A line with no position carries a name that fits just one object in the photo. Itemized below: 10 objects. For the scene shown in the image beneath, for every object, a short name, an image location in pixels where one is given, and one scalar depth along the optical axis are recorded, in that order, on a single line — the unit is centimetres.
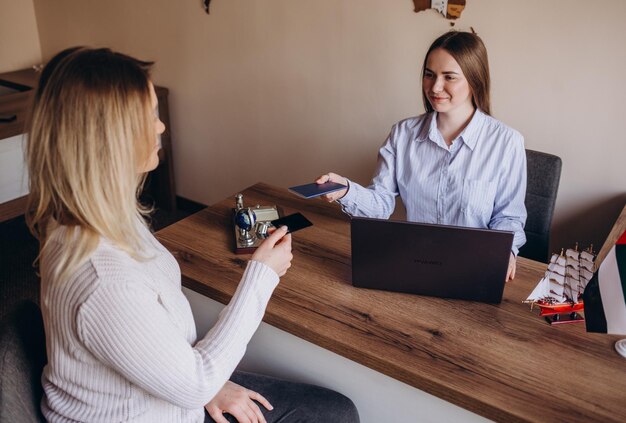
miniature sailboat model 127
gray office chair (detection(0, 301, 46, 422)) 97
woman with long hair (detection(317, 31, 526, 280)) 171
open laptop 122
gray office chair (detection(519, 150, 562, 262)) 185
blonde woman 94
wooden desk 106
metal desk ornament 154
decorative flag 107
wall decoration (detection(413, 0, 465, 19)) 215
